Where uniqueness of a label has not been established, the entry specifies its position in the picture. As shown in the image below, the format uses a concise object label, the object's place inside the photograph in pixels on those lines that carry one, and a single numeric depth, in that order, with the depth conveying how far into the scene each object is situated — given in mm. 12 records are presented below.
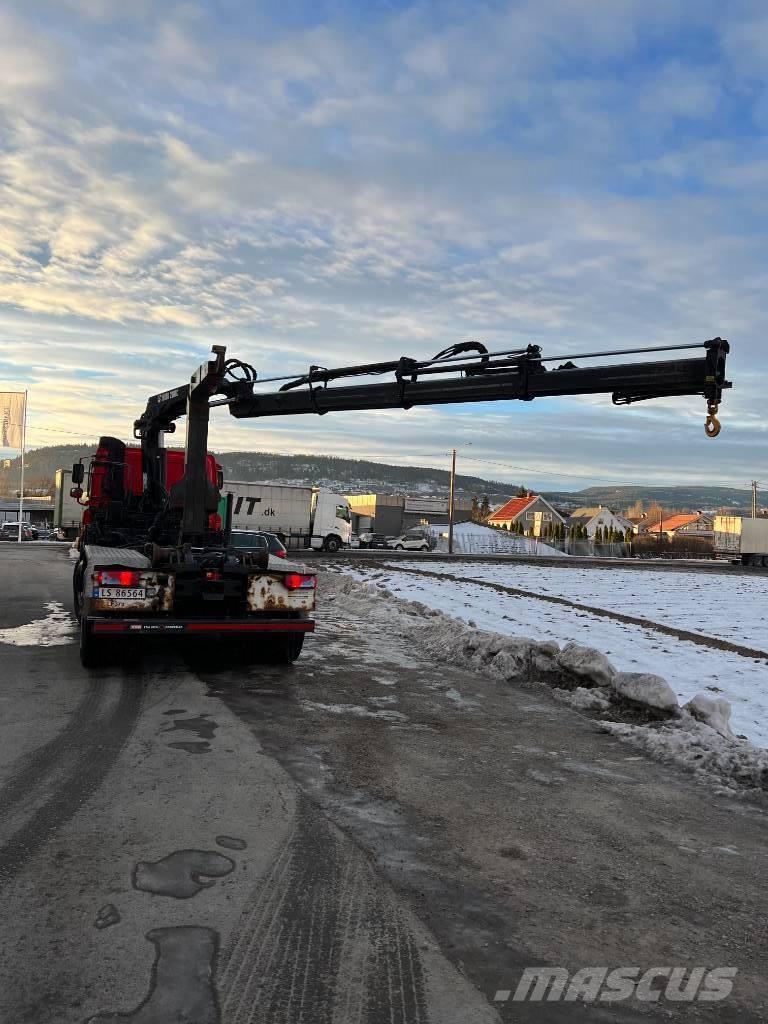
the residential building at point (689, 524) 144512
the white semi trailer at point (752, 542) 54531
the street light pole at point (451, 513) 59278
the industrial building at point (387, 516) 91938
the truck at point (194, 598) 8211
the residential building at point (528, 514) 107688
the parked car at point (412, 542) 59938
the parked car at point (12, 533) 57375
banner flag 50353
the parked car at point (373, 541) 60928
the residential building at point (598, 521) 115569
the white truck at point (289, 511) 45312
